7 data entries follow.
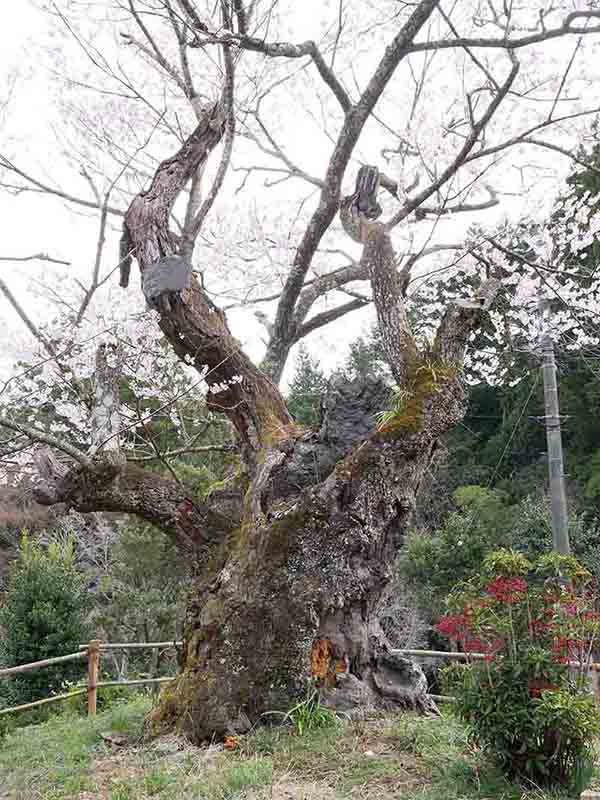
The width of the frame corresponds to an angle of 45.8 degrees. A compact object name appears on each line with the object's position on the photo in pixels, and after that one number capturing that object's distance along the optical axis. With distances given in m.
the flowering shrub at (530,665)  2.86
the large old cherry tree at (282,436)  3.83
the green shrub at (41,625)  8.02
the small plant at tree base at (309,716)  3.64
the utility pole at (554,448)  7.09
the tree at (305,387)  16.48
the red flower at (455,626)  3.23
